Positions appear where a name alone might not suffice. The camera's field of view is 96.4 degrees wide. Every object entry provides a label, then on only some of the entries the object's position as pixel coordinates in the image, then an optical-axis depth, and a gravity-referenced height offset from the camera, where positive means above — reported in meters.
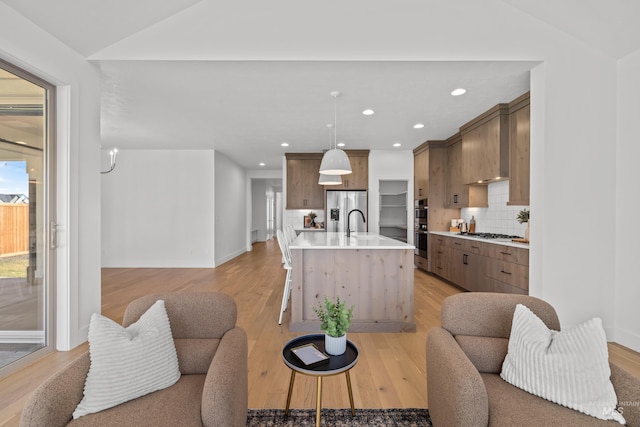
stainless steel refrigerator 6.29 +0.06
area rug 1.63 -1.22
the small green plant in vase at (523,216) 3.78 -0.08
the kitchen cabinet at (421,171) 5.72 +0.83
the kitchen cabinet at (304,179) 6.55 +0.73
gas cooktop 4.26 -0.39
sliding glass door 2.28 -0.04
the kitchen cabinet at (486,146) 3.84 +0.95
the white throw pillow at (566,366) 1.12 -0.66
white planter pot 1.50 -0.71
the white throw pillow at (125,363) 1.13 -0.64
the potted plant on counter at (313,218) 7.25 -0.19
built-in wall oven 5.81 -0.36
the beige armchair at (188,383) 1.04 -0.69
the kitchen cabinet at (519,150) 3.41 +0.75
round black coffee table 1.34 -0.75
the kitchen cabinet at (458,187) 4.92 +0.42
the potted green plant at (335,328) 1.49 -0.62
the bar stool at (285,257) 3.38 -0.57
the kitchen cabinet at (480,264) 3.29 -0.75
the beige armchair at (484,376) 1.11 -0.73
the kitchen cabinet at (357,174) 6.35 +0.82
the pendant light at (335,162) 3.42 +0.59
